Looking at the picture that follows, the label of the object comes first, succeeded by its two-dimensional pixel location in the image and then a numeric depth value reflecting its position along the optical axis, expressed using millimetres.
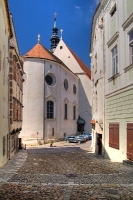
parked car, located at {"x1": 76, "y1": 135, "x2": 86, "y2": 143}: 30603
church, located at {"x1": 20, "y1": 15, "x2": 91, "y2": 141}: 30663
